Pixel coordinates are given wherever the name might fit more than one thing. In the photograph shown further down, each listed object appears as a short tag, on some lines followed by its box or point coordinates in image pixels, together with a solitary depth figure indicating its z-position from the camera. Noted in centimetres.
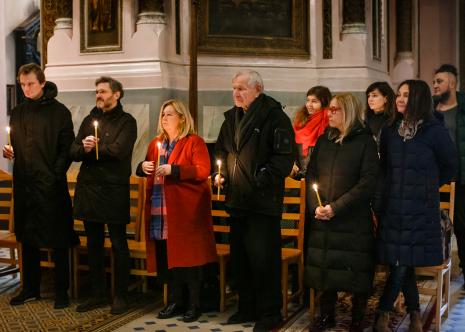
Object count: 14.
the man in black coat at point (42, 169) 537
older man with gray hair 470
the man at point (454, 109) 584
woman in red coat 500
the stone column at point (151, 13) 694
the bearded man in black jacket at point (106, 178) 521
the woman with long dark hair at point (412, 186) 449
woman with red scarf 587
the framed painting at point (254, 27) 735
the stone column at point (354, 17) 765
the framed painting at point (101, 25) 708
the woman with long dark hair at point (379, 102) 582
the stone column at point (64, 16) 732
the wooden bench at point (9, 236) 595
